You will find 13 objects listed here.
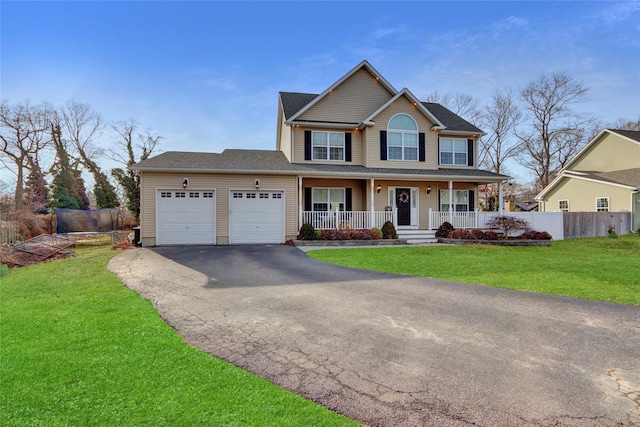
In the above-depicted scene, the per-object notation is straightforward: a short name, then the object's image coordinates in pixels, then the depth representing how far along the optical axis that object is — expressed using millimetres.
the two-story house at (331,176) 13570
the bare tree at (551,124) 30828
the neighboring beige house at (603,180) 20172
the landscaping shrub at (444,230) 15336
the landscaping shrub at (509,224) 14773
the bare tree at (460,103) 32812
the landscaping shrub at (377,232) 14420
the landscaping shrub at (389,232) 14578
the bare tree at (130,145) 28603
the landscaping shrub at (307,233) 13823
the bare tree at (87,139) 28141
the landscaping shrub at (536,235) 14516
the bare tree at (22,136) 24750
